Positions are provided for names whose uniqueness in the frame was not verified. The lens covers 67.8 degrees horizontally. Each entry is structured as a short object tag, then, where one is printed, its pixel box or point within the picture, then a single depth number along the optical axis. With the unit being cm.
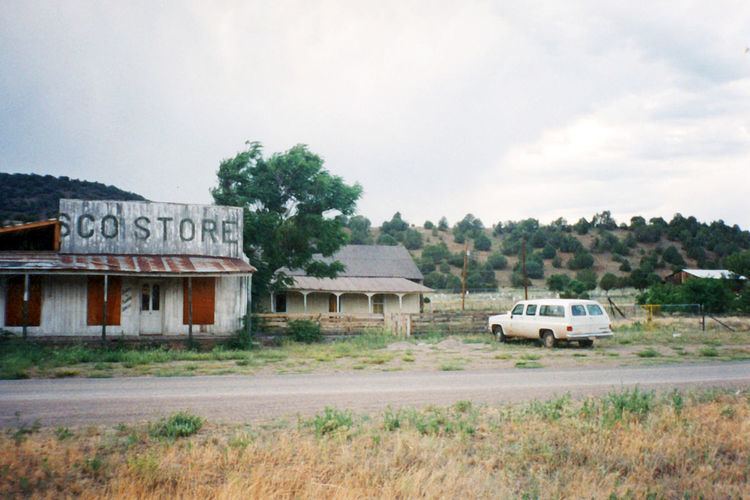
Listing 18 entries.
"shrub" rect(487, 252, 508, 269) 8094
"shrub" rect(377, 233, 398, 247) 8331
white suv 1930
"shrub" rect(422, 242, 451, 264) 8114
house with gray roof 3712
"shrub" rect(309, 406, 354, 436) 715
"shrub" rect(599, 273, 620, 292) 6612
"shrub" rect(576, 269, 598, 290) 7081
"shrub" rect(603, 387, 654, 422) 798
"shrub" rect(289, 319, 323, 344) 2233
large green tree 2525
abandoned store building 1933
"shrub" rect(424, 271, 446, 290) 7019
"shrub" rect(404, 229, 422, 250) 8919
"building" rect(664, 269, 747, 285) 4700
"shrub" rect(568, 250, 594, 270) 8075
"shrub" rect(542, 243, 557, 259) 8625
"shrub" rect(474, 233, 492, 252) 9338
